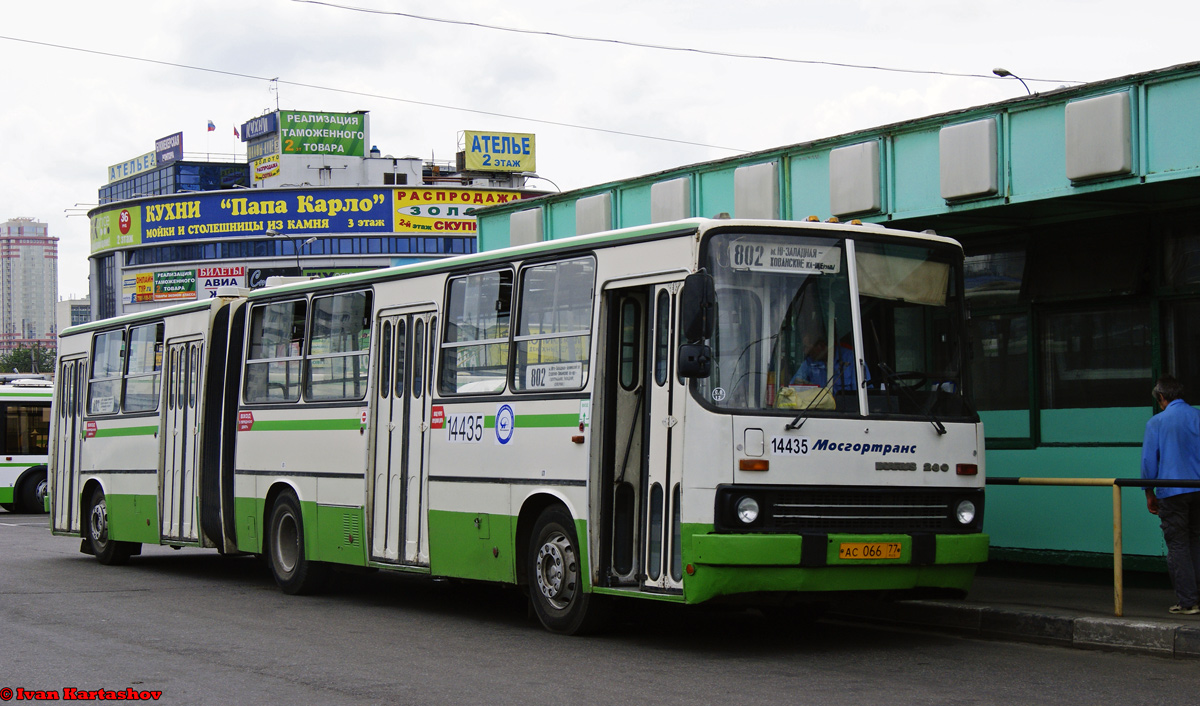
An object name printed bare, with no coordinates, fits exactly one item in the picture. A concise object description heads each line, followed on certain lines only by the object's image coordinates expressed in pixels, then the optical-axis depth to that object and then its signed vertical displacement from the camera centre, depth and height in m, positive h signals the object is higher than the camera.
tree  128.88 +6.81
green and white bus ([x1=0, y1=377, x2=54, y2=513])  32.22 -0.22
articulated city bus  9.42 +0.12
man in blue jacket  10.38 -0.44
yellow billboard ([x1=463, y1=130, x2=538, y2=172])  119.44 +23.47
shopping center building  105.25 +15.98
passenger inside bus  9.65 +0.47
